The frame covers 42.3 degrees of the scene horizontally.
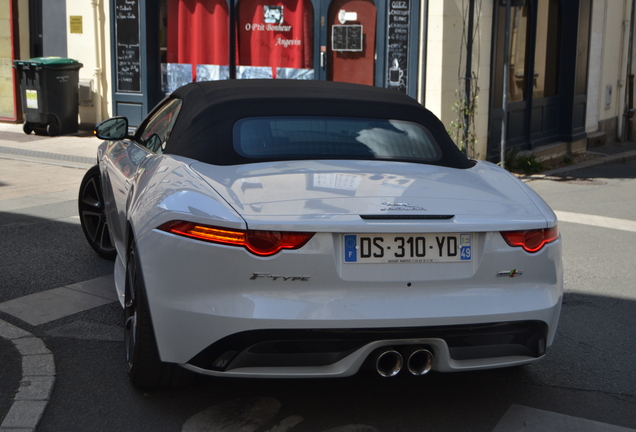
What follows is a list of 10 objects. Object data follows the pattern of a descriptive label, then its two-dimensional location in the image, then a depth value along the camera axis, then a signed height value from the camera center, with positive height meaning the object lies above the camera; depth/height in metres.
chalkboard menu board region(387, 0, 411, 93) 11.61 +0.13
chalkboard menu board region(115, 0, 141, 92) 14.01 +0.08
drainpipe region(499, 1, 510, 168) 11.31 -0.34
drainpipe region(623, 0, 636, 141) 16.85 -0.86
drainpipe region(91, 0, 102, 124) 14.39 -0.37
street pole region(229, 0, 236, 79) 13.36 +0.21
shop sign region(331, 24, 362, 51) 12.19 +0.22
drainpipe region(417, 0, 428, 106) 11.38 +0.00
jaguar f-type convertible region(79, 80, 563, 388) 3.11 -0.84
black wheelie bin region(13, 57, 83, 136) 13.74 -0.72
